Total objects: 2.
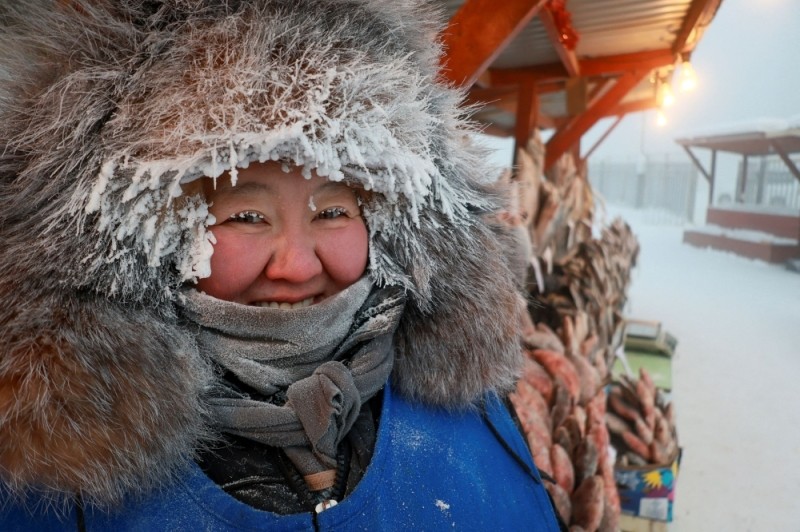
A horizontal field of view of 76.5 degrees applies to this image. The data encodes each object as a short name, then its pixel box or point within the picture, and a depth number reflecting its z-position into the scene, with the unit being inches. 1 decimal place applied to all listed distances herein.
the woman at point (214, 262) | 21.3
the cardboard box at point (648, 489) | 58.0
